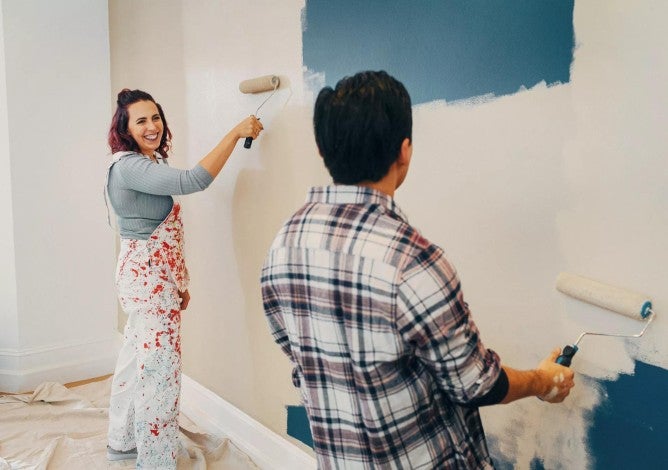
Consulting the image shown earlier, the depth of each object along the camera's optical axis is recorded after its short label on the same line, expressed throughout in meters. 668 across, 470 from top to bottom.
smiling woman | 1.91
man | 0.80
